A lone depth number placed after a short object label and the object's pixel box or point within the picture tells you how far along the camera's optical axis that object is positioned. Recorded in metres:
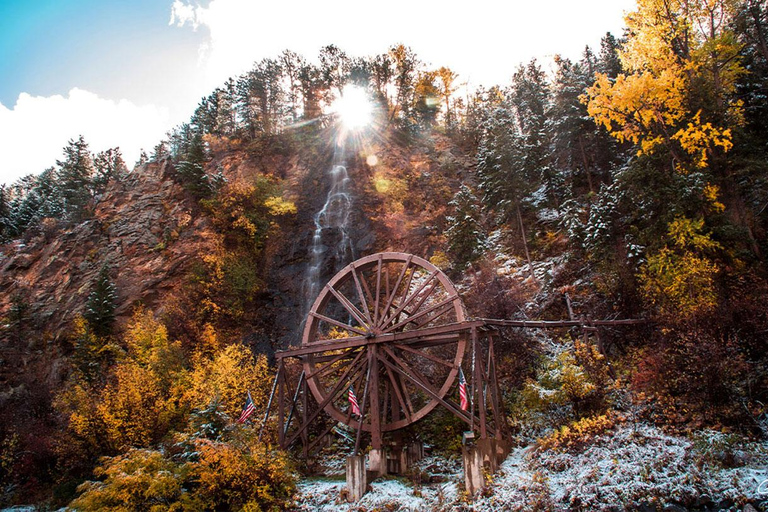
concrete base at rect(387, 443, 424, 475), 14.00
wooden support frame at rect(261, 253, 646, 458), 12.70
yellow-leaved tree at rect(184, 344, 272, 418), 17.66
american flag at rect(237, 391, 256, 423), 12.61
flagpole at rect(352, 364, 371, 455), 12.08
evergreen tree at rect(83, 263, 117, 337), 24.34
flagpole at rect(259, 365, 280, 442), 13.71
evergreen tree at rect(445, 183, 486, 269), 21.91
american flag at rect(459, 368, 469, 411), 10.93
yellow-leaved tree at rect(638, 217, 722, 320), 13.12
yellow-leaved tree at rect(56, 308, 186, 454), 16.88
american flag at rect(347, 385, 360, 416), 12.16
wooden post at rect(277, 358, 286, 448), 14.19
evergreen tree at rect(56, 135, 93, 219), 39.81
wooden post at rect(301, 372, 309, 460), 14.24
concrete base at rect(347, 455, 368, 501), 11.52
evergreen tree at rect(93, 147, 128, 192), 47.92
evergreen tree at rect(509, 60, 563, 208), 25.30
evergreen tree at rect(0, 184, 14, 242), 43.65
